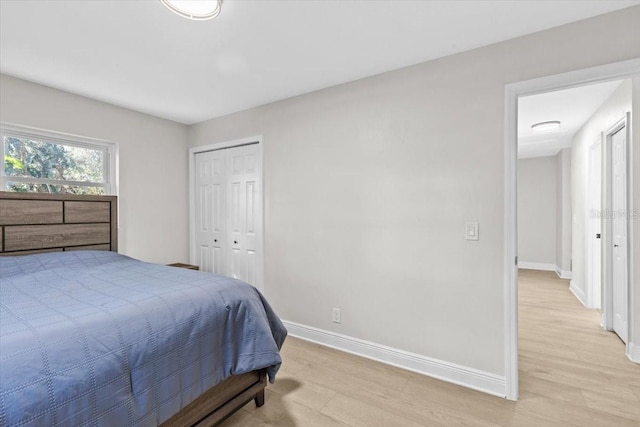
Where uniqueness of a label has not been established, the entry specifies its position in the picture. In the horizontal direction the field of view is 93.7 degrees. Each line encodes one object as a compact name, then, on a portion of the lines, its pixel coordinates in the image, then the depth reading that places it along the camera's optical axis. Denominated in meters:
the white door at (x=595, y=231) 3.60
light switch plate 2.13
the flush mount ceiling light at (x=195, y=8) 1.59
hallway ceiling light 4.07
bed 1.03
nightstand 3.65
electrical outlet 2.75
